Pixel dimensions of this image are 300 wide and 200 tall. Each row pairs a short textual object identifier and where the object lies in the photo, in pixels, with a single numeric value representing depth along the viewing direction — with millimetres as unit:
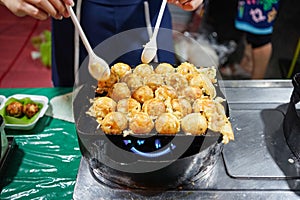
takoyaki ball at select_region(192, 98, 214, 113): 1021
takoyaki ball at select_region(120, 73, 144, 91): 1119
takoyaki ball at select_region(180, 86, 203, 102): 1081
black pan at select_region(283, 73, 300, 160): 1111
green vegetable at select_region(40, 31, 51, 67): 2842
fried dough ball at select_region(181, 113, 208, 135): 958
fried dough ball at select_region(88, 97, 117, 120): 1021
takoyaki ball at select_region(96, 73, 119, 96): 1129
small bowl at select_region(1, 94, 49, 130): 1343
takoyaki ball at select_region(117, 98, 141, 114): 1030
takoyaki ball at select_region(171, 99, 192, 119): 1021
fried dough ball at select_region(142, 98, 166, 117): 1012
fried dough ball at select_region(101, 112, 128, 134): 966
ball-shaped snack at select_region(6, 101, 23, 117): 1367
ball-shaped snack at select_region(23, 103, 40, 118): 1386
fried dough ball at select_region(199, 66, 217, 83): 1174
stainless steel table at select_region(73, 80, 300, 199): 1027
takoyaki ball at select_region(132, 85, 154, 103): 1068
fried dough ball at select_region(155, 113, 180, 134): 952
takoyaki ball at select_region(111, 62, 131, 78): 1165
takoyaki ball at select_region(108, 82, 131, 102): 1084
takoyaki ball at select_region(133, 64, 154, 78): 1156
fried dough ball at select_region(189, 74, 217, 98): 1112
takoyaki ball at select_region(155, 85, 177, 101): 1066
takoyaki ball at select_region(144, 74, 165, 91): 1111
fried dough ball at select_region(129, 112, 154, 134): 958
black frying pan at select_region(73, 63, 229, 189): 962
